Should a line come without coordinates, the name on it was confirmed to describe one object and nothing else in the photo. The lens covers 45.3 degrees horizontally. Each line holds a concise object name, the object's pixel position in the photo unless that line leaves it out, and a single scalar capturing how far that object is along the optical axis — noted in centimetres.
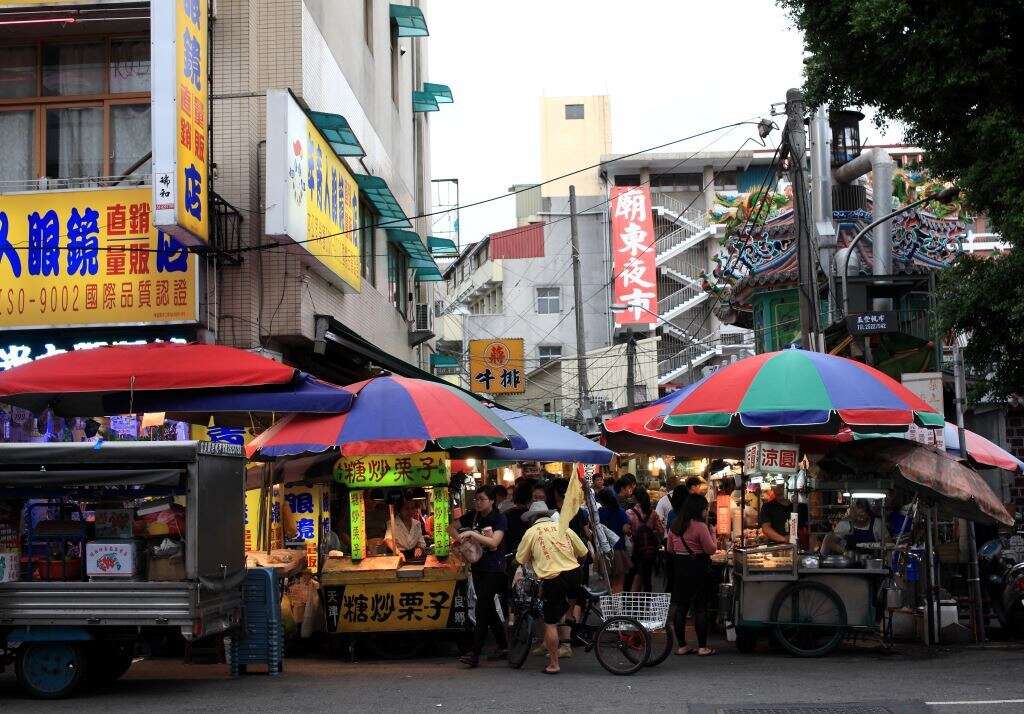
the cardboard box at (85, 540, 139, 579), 1107
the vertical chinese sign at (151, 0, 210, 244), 1496
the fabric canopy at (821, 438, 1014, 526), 1409
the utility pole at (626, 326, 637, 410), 3772
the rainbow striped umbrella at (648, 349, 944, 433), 1361
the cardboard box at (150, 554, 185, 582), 1112
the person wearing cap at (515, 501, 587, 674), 1245
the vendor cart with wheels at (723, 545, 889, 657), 1395
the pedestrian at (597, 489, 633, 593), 1800
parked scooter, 1548
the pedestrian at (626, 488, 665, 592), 1911
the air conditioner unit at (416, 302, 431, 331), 3509
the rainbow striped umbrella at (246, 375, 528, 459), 1362
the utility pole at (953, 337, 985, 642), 1534
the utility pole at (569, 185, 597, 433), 3694
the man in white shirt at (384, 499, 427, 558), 1544
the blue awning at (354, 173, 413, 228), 2414
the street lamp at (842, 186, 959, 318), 1666
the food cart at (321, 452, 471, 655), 1437
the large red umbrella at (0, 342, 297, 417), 1361
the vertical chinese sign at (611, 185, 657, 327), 5162
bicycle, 1243
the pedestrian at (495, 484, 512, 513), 1879
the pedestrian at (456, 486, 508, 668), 1327
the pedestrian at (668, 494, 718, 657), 1392
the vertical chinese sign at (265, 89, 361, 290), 1708
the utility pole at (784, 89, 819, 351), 1858
